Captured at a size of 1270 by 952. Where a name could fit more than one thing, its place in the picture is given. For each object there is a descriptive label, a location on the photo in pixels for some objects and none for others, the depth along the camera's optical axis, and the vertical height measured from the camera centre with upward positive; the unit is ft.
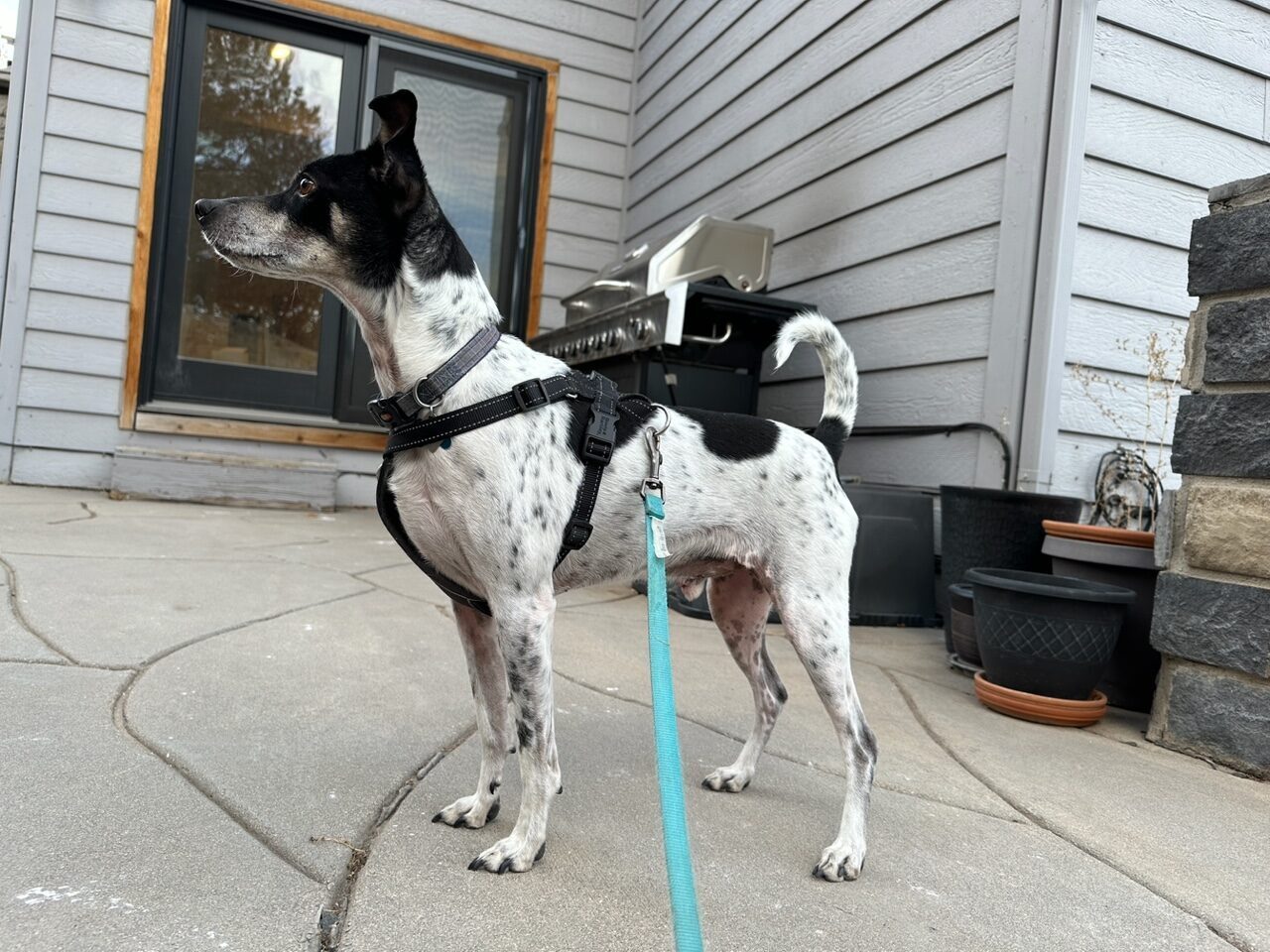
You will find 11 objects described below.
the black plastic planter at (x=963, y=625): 10.18 -1.43
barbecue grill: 13.73 +2.75
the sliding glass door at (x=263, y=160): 19.29 +6.68
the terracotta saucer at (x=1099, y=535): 9.15 -0.16
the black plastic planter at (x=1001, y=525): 10.48 -0.18
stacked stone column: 7.57 +0.16
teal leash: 3.34 -1.26
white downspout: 10.85 +3.63
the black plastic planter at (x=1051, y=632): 8.36 -1.17
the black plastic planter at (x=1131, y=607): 9.12 -0.84
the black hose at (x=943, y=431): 11.33 +1.08
